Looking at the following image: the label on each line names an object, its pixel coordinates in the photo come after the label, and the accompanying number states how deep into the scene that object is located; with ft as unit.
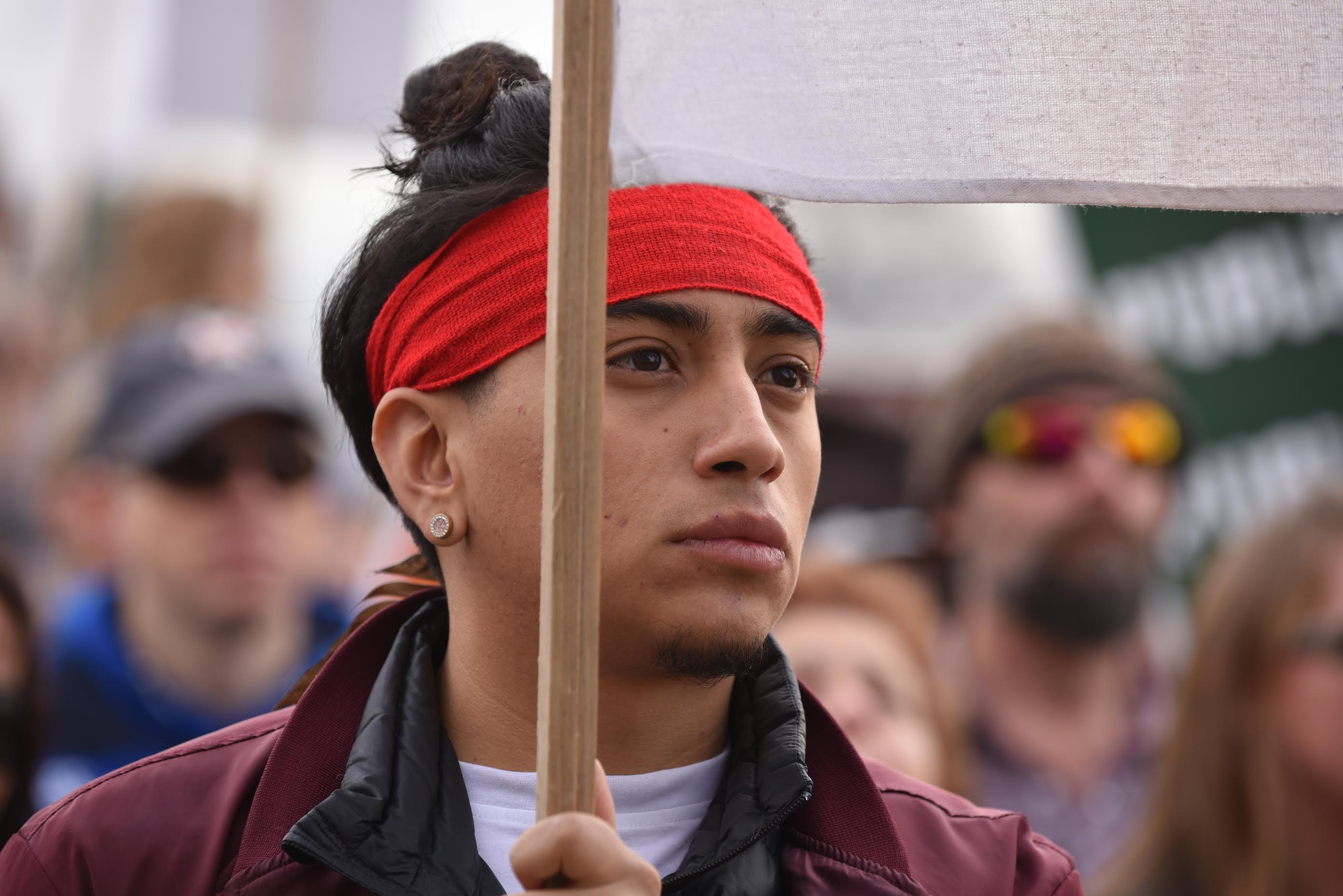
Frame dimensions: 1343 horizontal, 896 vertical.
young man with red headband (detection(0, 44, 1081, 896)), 14.78
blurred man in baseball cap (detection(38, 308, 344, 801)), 31.42
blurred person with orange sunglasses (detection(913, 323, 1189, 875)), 35.12
